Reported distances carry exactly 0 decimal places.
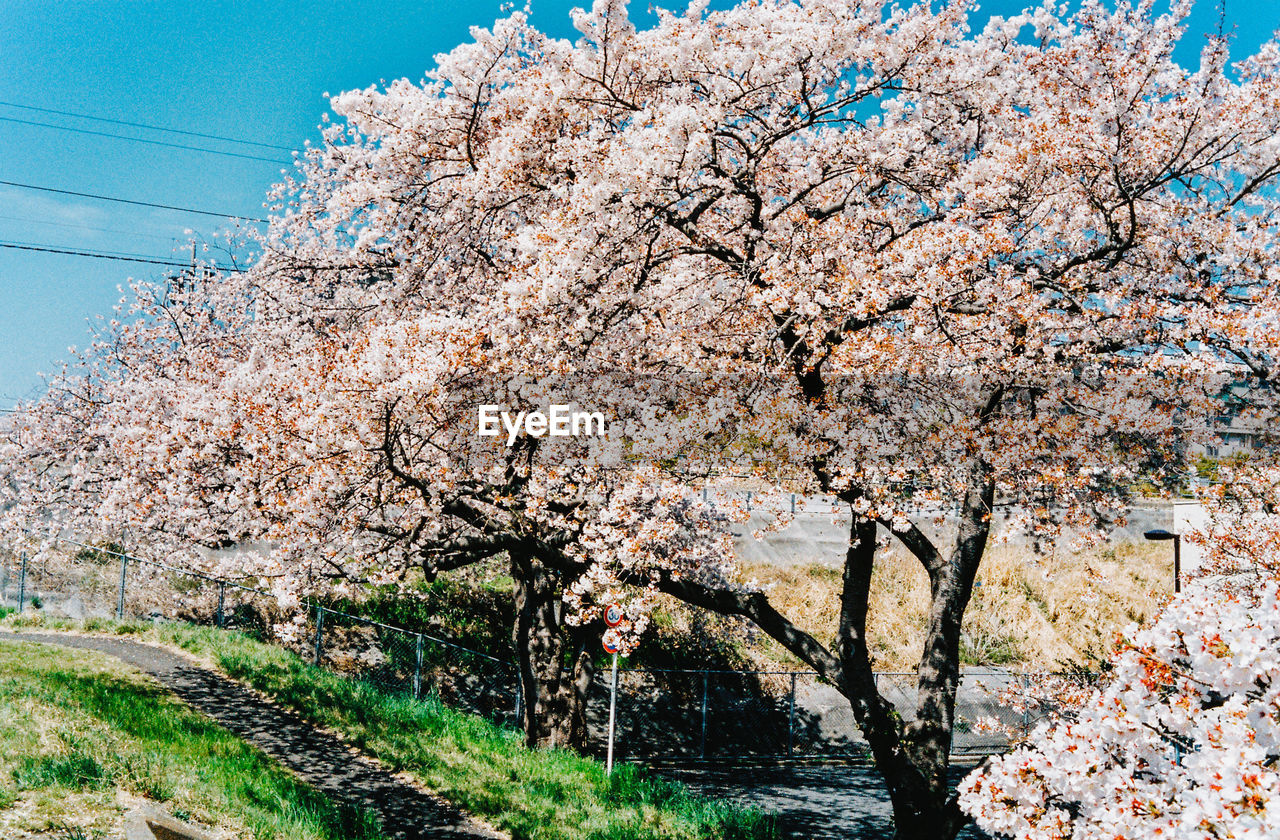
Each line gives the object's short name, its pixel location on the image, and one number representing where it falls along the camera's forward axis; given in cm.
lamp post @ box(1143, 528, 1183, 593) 1672
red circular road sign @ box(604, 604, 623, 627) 856
